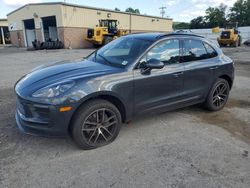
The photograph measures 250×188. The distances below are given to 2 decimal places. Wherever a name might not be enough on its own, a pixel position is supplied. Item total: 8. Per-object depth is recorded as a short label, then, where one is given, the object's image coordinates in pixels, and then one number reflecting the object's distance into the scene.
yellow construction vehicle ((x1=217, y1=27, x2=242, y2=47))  26.31
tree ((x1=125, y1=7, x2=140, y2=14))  87.62
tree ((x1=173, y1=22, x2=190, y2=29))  74.32
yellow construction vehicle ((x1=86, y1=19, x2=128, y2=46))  24.11
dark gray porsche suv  2.88
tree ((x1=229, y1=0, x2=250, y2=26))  61.69
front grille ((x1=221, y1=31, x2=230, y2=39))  26.42
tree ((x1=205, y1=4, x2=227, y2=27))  65.38
